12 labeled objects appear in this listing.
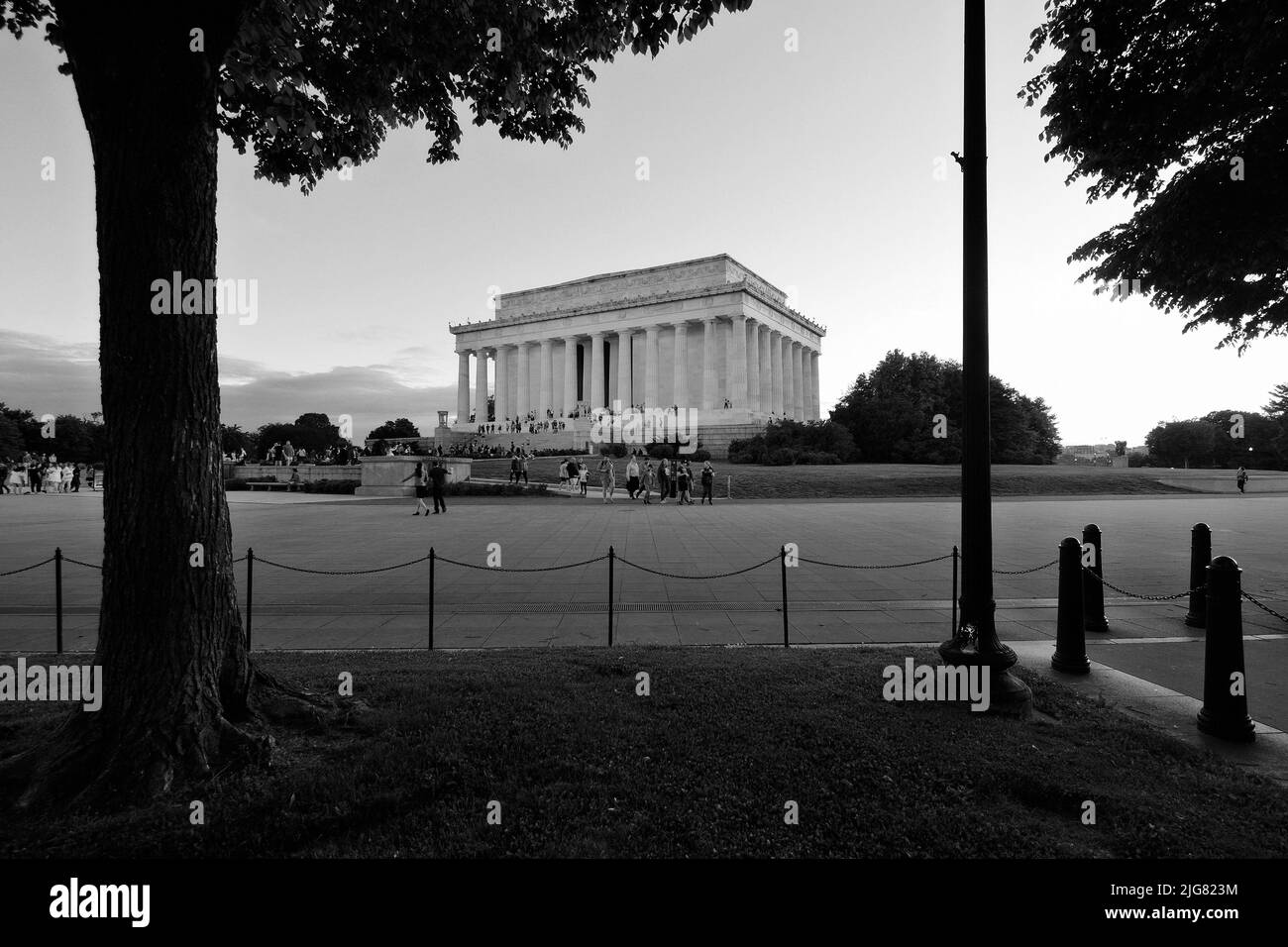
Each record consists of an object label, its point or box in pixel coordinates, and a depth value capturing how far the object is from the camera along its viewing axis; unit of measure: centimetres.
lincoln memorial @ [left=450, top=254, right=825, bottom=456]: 7038
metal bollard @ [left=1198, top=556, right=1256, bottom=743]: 487
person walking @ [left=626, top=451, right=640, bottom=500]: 3053
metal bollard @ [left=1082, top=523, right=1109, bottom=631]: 830
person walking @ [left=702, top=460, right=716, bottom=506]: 2892
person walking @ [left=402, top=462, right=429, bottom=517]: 2489
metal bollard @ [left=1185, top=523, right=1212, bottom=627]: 901
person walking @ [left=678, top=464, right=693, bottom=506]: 2900
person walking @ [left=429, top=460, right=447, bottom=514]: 2448
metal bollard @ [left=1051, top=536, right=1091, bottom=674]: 654
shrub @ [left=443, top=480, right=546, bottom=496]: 3491
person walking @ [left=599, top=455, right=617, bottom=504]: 3100
